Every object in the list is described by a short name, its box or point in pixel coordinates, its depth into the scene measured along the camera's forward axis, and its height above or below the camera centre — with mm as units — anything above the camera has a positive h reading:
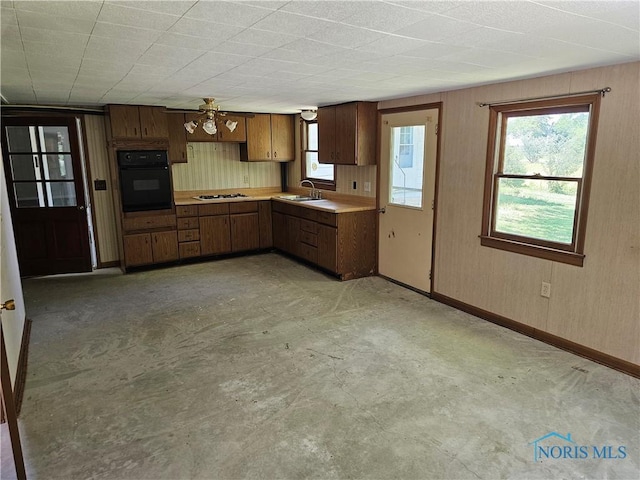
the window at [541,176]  3141 -151
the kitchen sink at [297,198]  6120 -574
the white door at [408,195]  4465 -409
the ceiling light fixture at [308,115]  5262 +551
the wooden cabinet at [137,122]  5184 +484
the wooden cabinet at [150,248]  5516 -1159
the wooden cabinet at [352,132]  4957 +318
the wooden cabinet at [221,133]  5996 +398
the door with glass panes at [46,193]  5215 -404
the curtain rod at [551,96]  2914 +463
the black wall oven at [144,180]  5348 -247
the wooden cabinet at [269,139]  6465 +321
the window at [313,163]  6266 -57
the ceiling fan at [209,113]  4352 +489
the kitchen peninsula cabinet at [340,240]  5113 -1015
